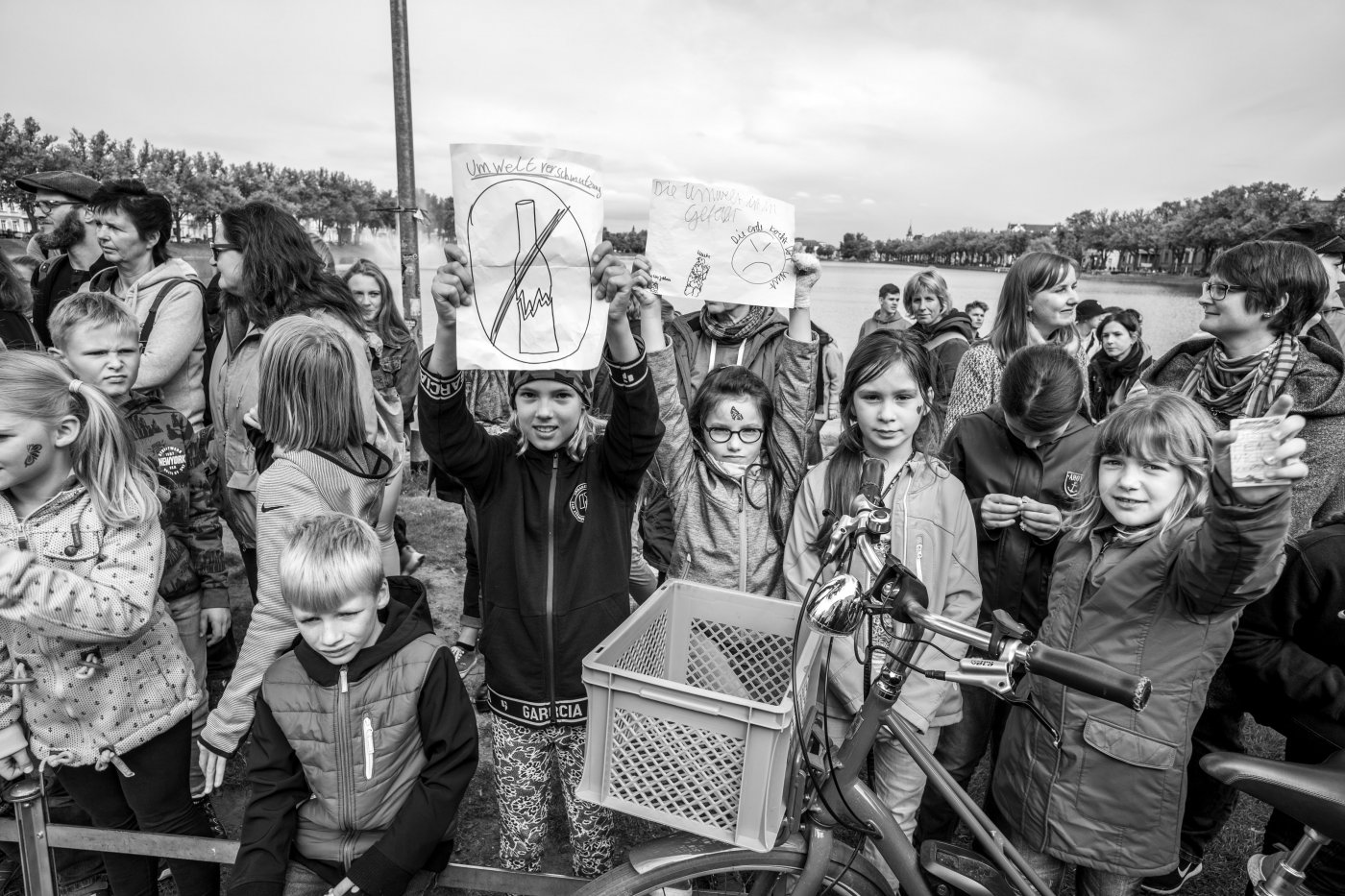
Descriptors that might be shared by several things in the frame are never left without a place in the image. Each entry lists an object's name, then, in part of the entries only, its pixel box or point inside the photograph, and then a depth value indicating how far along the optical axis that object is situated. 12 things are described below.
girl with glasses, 2.79
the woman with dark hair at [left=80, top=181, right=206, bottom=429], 3.72
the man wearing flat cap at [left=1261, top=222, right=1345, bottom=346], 3.63
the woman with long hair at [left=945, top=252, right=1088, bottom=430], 3.65
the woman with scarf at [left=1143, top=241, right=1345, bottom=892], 2.82
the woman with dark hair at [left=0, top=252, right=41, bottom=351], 4.23
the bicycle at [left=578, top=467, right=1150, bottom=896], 1.45
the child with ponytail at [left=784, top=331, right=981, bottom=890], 2.37
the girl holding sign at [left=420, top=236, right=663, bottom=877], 2.38
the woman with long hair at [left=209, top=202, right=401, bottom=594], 3.59
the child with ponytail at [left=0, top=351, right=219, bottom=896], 2.16
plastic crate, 1.54
